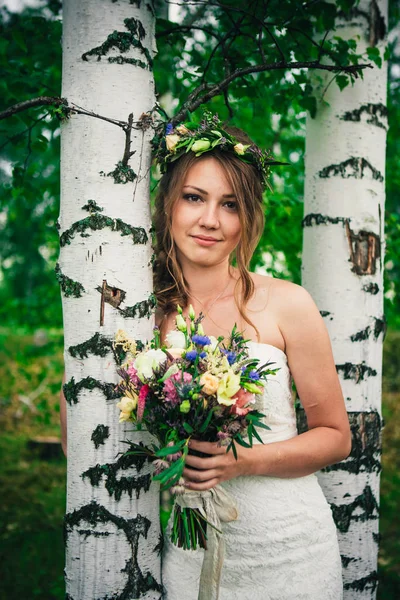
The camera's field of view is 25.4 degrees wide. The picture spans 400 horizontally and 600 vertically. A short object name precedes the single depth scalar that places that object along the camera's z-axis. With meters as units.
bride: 1.32
